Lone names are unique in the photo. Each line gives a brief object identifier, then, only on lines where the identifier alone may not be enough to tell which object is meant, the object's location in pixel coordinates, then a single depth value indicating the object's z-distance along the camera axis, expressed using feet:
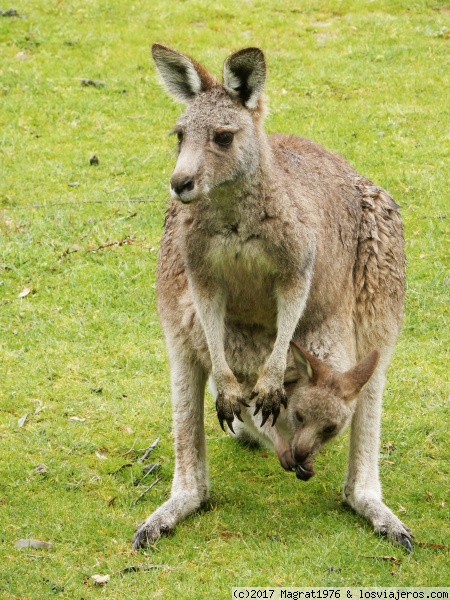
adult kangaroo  29.58
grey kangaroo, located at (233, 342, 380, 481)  31.01
